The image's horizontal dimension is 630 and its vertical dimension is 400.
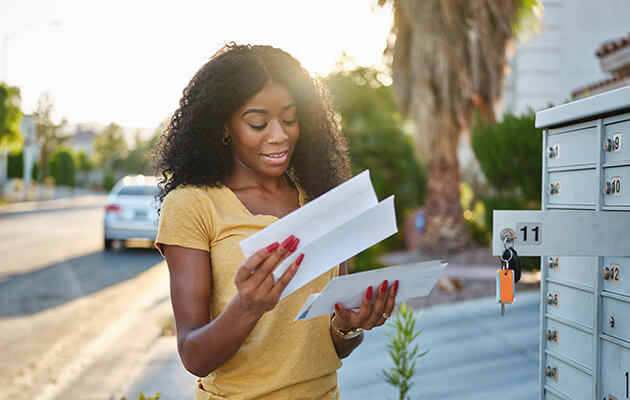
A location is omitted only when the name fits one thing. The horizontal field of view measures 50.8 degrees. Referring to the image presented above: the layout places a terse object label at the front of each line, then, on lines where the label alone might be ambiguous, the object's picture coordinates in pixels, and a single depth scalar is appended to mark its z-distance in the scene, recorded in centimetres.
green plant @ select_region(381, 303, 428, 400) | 299
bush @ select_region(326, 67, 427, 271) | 1642
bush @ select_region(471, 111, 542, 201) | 803
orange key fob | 161
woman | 157
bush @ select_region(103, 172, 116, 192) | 6334
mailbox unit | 158
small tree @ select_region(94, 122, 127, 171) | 6931
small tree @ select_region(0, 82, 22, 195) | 2820
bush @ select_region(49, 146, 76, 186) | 5647
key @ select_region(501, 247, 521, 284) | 159
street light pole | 2811
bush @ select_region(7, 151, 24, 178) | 4703
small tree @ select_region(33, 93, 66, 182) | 5431
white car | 1315
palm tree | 1011
